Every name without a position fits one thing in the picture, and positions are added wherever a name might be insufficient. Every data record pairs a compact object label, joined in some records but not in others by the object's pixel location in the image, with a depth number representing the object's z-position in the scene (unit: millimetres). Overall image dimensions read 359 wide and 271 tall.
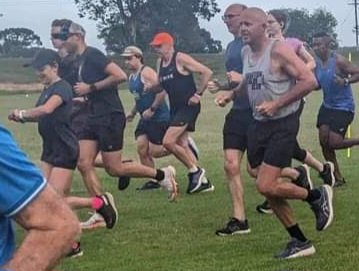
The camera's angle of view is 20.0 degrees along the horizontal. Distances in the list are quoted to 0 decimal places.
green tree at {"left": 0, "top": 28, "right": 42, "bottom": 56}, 94625
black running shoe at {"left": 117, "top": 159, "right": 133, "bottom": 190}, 11730
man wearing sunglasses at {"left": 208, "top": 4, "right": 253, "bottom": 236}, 9087
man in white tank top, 7562
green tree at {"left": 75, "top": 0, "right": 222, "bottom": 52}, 81938
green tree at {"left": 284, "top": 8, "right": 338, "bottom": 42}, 91650
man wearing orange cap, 11688
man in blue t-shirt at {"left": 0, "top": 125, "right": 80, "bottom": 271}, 2736
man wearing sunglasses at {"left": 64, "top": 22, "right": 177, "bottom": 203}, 9453
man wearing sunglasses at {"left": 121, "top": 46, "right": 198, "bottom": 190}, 12469
